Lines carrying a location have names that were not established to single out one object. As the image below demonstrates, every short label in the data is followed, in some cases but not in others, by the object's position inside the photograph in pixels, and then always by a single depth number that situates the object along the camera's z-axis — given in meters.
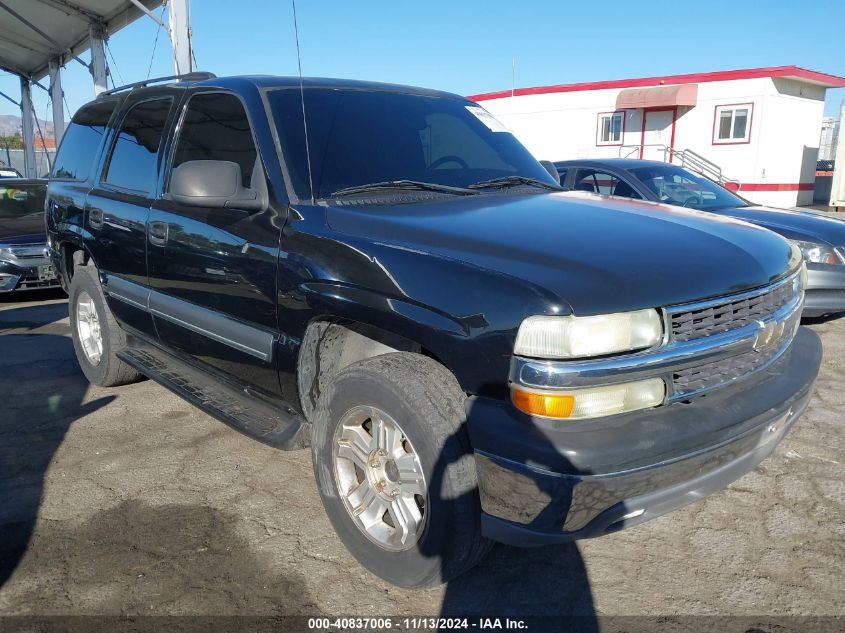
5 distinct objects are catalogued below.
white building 21.20
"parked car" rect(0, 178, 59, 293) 7.88
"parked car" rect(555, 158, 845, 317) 5.78
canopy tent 10.44
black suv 2.09
